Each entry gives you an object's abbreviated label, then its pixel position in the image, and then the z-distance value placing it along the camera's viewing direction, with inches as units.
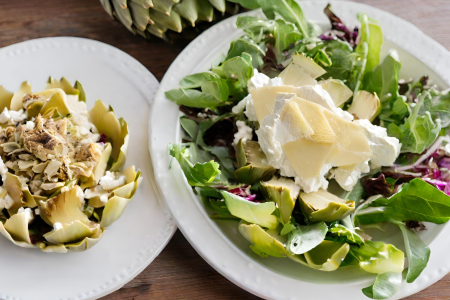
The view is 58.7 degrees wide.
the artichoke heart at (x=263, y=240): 24.0
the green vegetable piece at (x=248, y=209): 24.1
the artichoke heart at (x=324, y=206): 24.6
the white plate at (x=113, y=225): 25.5
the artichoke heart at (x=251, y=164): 26.7
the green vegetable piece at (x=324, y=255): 23.8
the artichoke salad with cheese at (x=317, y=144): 24.8
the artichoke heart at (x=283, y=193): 25.0
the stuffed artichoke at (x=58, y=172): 24.6
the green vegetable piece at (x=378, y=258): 24.0
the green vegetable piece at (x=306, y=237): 23.7
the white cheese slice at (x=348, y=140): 25.2
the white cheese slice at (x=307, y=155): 24.9
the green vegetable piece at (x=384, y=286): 23.0
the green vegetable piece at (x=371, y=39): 30.8
